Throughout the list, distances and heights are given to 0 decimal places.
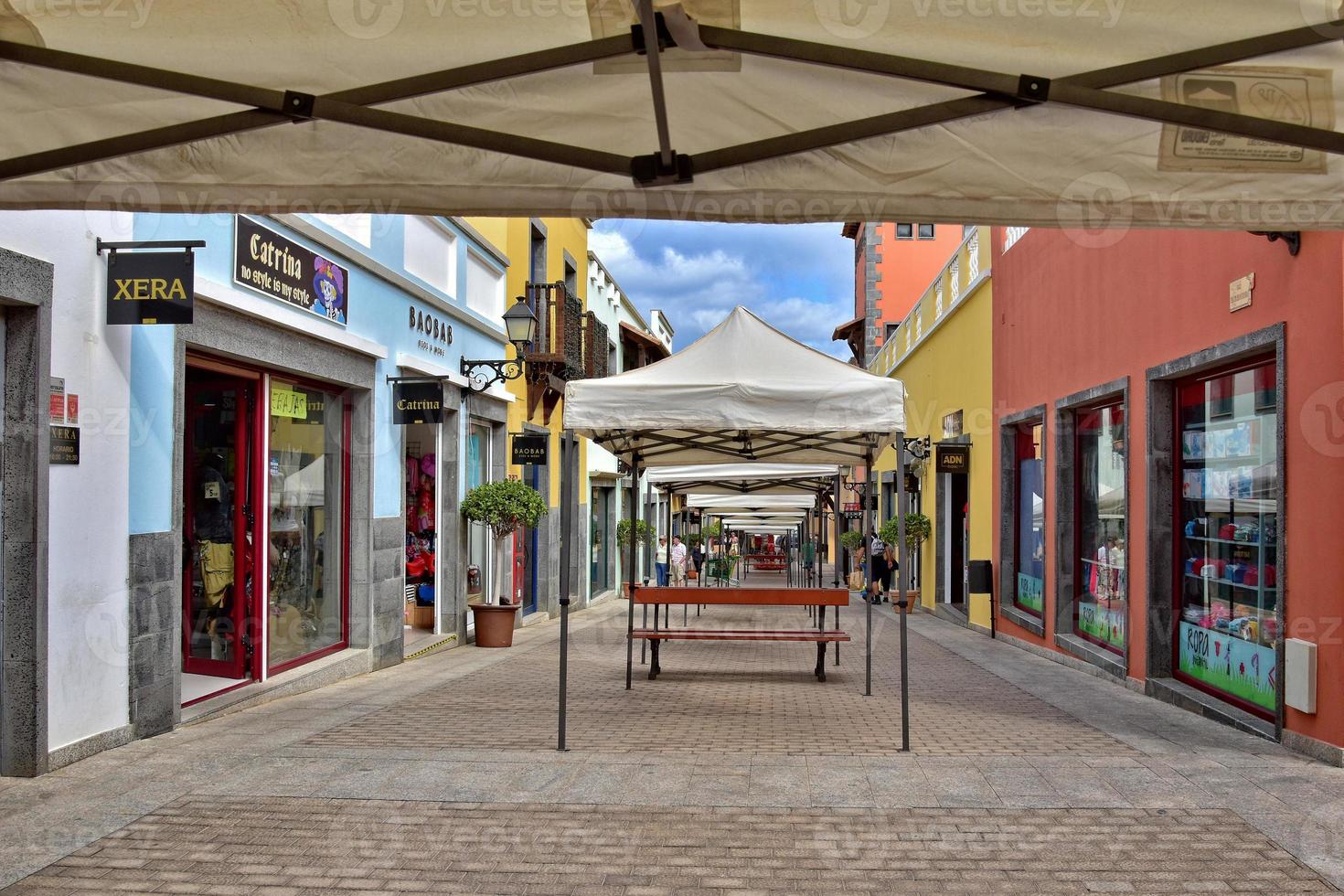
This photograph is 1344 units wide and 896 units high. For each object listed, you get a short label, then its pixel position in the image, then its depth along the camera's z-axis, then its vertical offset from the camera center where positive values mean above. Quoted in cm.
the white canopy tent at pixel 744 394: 772 +58
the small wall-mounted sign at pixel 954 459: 1717 +30
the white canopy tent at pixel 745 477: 1521 +1
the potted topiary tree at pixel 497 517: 1316 -48
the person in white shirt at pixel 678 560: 2339 -171
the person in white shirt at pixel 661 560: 2415 -196
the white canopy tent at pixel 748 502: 2031 -43
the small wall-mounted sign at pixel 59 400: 611 +41
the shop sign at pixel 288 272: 822 +161
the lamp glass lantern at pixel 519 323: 1280 +175
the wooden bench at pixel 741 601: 951 -114
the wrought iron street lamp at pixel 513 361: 1281 +140
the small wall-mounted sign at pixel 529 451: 1495 +36
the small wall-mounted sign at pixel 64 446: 610 +16
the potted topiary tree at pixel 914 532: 2103 -100
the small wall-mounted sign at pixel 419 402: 1098 +73
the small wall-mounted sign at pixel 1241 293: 758 +127
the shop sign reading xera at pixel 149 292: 652 +106
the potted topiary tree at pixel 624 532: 2149 -109
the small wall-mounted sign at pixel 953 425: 1841 +89
